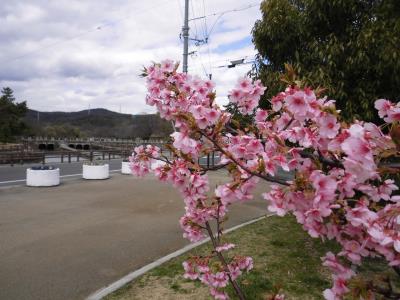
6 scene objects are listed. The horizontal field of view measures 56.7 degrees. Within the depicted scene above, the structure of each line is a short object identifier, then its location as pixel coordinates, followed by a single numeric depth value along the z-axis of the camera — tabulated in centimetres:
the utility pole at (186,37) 2030
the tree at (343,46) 483
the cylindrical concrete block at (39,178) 1445
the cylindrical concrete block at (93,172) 1730
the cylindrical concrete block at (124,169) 2018
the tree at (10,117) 5700
